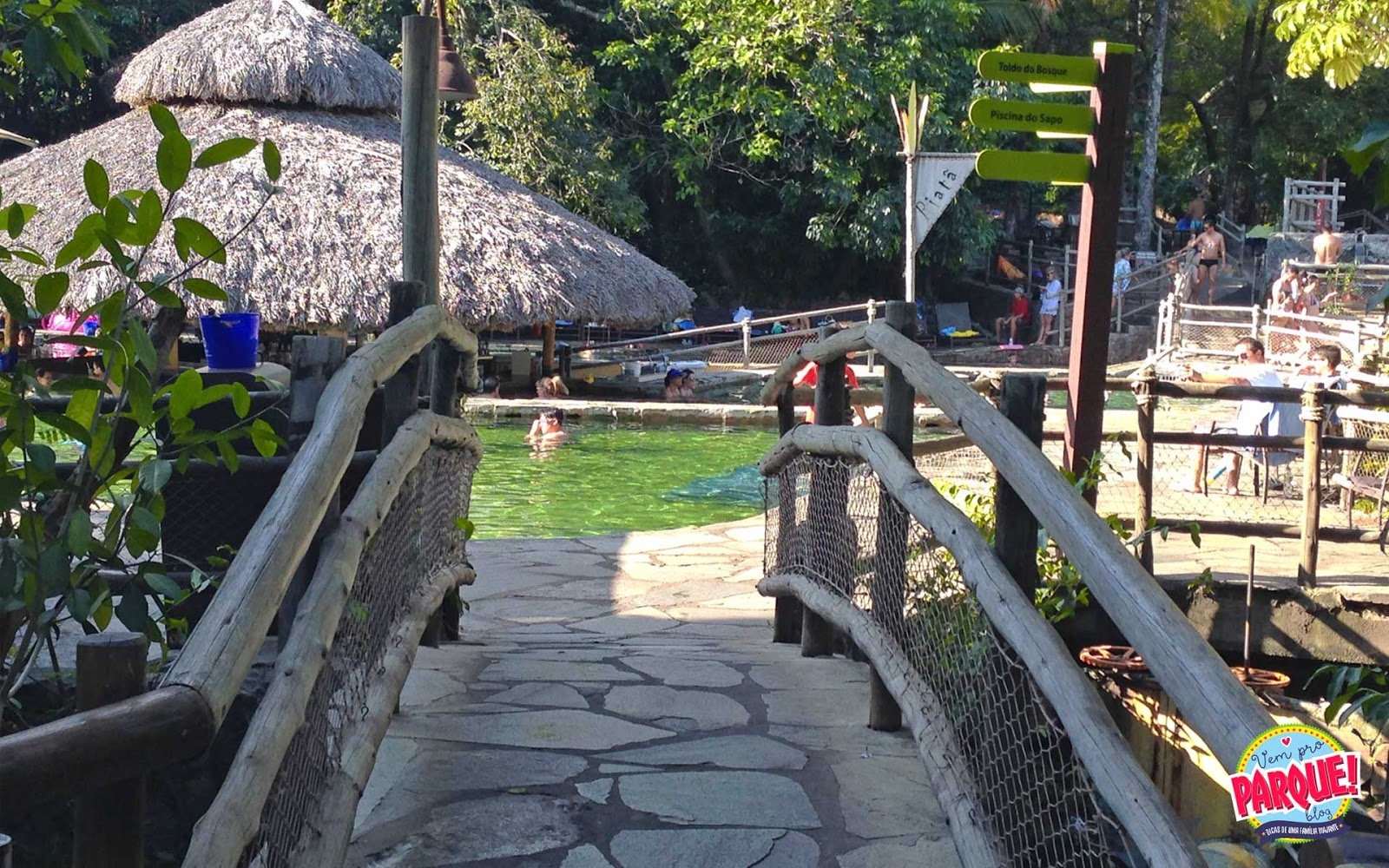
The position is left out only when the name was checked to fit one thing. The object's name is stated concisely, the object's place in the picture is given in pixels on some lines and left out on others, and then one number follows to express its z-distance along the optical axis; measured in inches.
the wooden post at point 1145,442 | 248.1
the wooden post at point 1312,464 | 246.1
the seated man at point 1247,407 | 362.6
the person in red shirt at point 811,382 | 381.2
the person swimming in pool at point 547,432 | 565.9
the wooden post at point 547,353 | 698.2
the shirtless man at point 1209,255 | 834.8
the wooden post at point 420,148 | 215.9
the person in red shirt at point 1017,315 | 999.0
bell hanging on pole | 259.6
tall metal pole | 459.5
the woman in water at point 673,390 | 685.9
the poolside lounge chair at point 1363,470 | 293.1
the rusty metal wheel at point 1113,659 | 205.2
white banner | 464.4
